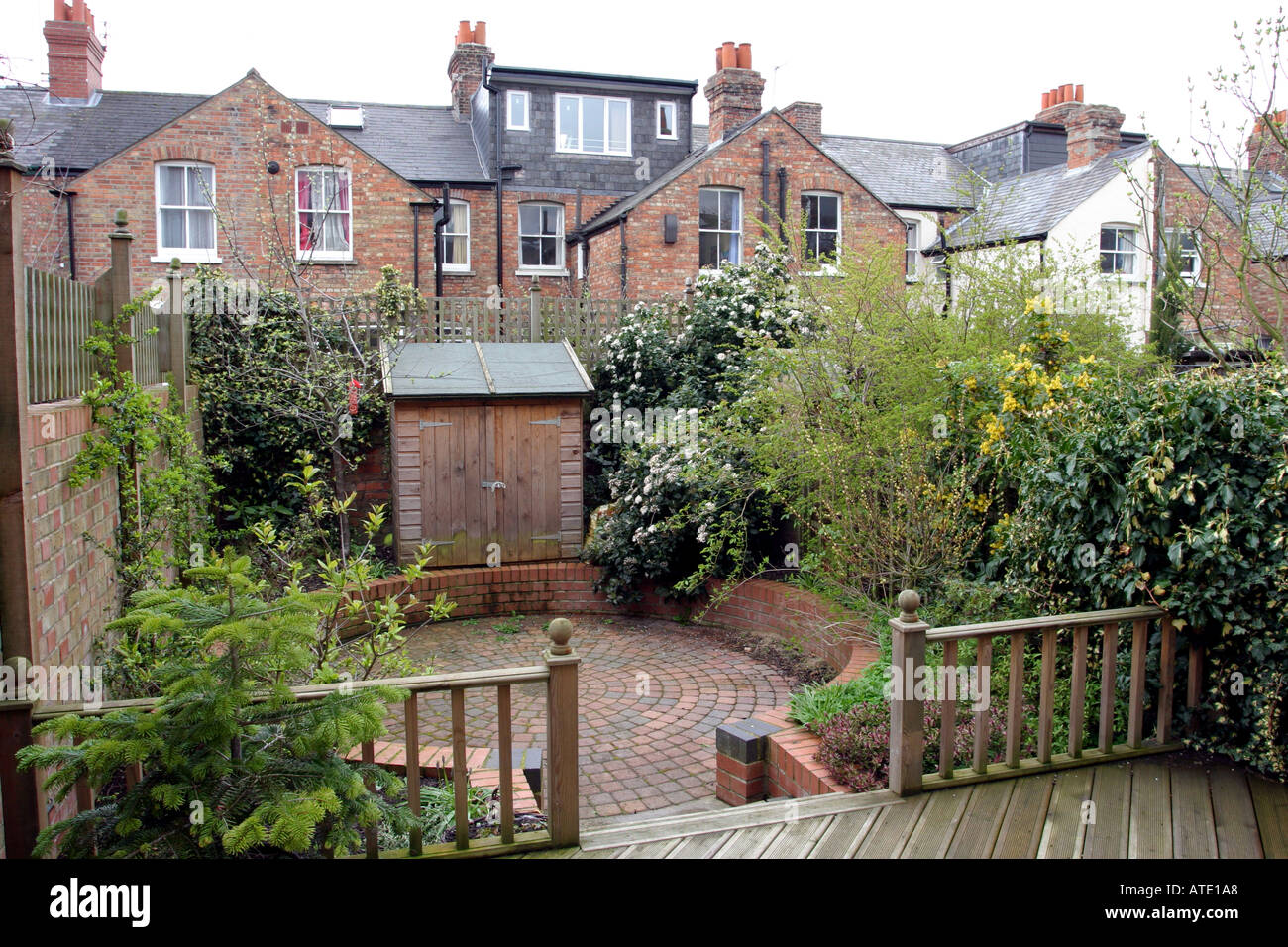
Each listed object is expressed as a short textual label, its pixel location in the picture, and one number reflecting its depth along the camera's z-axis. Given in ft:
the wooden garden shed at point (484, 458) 29.68
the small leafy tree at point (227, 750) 8.94
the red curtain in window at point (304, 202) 56.29
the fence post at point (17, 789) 9.94
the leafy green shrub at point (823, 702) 16.67
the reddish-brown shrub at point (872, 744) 14.37
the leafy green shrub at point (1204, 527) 13.65
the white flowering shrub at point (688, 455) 27.43
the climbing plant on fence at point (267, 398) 31.22
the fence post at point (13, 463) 10.94
